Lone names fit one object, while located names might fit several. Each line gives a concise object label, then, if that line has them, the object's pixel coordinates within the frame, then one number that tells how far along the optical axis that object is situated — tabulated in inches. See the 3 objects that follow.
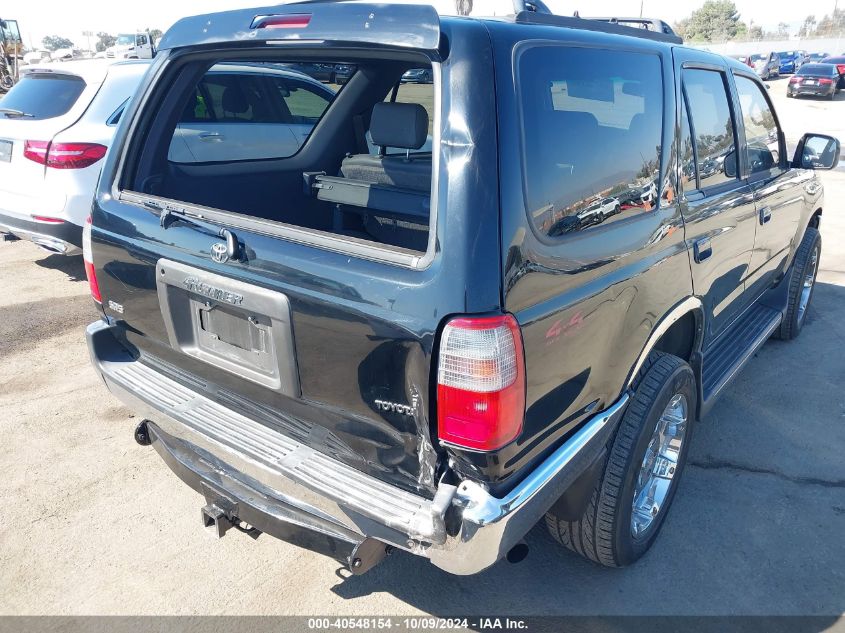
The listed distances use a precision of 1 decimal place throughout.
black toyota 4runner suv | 70.3
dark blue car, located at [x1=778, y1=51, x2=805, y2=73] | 1759.7
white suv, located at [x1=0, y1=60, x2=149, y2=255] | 209.2
